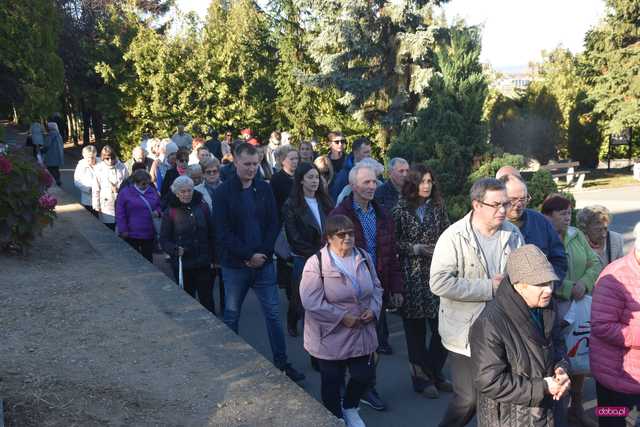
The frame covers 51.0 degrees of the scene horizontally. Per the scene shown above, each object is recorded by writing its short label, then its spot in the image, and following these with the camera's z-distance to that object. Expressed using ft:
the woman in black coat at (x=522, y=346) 10.37
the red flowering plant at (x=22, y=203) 27.14
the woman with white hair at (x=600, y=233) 17.83
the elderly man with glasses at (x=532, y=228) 16.02
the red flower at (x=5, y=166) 26.58
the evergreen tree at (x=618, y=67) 88.95
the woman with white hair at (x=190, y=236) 22.96
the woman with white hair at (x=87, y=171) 35.45
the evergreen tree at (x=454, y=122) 27.27
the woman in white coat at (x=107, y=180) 33.14
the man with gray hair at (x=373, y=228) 18.19
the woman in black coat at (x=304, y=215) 20.35
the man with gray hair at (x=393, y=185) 22.22
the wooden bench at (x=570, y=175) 75.61
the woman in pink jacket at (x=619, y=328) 12.92
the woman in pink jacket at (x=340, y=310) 14.88
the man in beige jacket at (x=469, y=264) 14.07
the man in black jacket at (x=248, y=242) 19.03
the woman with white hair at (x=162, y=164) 35.37
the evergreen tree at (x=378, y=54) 83.15
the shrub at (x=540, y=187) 24.38
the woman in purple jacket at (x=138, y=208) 27.81
